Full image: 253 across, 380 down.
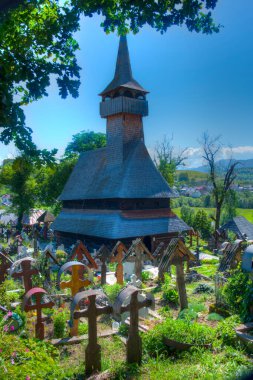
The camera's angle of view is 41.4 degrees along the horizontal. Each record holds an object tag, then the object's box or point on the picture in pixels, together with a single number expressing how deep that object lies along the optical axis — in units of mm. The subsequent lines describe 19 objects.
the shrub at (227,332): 6934
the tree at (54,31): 5098
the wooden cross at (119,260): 13258
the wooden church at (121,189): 24312
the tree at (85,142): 46719
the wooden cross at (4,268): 11336
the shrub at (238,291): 8273
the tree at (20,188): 35594
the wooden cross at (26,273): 9281
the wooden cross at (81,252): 12383
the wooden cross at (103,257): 13598
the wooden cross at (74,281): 8673
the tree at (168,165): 40312
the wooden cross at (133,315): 6096
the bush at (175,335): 6691
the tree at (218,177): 33094
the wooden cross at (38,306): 7199
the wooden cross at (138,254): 13156
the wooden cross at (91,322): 5859
